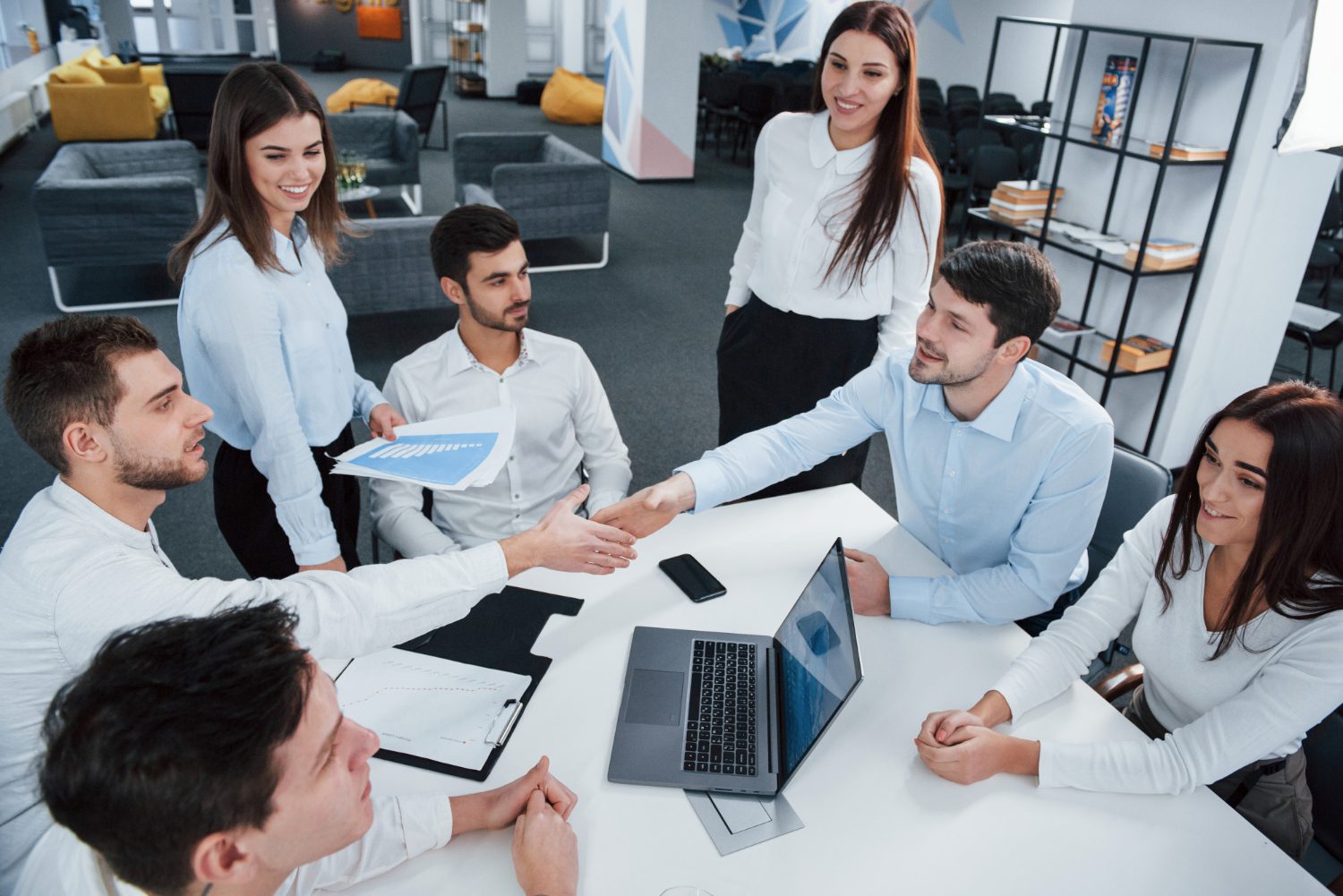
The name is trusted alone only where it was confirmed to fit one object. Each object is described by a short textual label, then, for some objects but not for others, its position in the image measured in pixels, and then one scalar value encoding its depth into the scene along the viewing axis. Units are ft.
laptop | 4.59
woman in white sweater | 4.73
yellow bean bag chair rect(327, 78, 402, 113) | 33.42
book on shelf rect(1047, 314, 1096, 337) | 13.16
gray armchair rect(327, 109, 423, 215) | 23.84
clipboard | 5.33
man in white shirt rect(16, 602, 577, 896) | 2.85
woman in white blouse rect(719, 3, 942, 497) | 7.66
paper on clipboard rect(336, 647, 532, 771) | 4.78
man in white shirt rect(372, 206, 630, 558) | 7.43
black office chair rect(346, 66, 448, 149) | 28.61
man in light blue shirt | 6.05
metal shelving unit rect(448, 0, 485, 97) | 43.83
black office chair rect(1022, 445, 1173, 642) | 7.10
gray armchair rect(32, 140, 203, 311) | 16.16
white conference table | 4.15
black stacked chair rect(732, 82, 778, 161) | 31.91
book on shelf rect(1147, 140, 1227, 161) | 11.14
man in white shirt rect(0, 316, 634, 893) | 4.24
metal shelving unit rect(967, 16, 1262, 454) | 11.05
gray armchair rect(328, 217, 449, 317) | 15.97
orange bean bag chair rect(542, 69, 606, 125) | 38.01
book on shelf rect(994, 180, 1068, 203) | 13.42
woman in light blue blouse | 6.10
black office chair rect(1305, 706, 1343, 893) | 5.40
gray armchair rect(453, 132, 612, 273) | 19.24
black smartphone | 6.01
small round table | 19.78
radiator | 29.92
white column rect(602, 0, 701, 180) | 27.22
